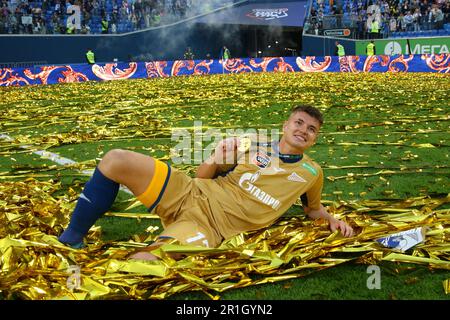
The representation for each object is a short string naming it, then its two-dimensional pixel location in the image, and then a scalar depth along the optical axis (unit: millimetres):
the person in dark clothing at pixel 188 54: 32044
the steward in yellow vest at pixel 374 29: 27359
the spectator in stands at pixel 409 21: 26788
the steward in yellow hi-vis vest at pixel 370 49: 24925
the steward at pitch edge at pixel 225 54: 31327
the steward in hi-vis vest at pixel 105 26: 28672
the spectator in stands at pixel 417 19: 26303
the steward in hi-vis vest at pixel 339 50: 26892
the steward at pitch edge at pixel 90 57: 25656
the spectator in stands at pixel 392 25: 27609
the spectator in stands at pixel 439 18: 25234
